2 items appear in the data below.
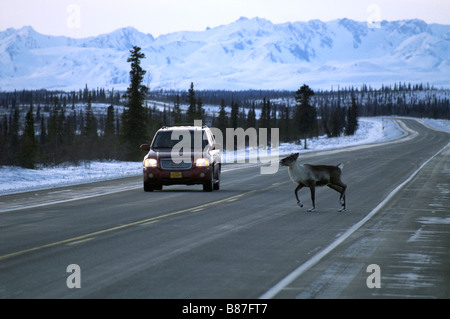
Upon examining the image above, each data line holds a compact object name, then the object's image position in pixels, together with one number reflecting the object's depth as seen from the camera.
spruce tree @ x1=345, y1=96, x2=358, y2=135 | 137.12
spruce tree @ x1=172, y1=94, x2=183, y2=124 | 105.34
